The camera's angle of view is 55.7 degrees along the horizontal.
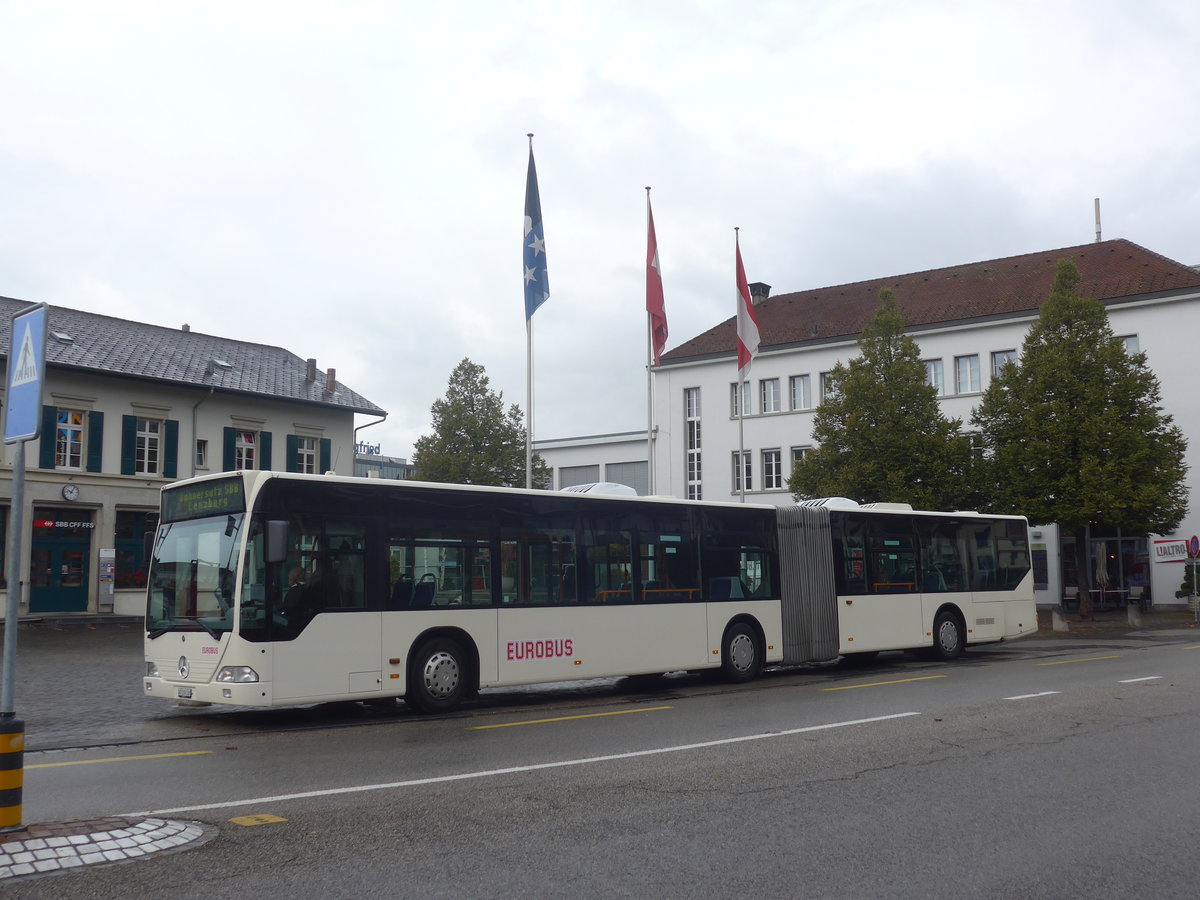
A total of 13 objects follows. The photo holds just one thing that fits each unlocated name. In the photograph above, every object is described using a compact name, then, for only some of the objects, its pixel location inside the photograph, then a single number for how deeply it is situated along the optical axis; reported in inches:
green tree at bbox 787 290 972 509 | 1520.7
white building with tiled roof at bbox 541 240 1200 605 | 1739.7
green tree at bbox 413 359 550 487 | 1924.2
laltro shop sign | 1482.5
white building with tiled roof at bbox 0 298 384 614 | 1406.3
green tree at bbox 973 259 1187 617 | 1411.2
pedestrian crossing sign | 269.7
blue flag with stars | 981.2
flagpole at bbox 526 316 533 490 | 963.8
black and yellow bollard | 251.9
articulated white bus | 480.1
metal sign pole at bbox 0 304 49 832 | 253.0
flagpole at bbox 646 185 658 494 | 1072.2
